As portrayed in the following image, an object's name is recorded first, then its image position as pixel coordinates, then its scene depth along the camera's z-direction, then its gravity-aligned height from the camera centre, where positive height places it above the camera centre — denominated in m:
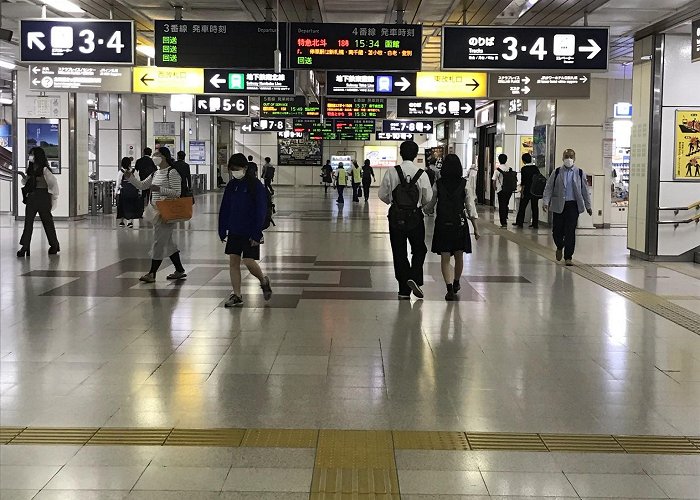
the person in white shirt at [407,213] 8.72 -0.39
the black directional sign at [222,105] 20.16 +1.69
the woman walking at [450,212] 8.94 -0.39
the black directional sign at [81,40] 11.70 +1.88
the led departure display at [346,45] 11.68 +1.86
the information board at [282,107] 22.03 +1.83
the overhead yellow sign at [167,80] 15.32 +1.75
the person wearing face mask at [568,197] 11.55 -0.27
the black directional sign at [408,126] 32.09 +1.99
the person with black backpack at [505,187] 19.78 -0.24
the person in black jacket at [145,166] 18.25 +0.15
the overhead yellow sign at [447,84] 15.33 +1.73
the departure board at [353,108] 23.39 +1.92
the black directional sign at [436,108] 20.19 +1.68
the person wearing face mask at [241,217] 8.24 -0.44
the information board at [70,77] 14.09 +1.63
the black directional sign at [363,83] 14.95 +1.69
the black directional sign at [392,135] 34.44 +1.76
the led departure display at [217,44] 11.64 +1.85
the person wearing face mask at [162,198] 9.79 -0.30
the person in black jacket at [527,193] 18.73 -0.36
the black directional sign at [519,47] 11.40 +1.82
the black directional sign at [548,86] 13.62 +1.54
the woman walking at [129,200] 17.34 -0.58
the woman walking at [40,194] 12.30 -0.34
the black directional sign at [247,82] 15.17 +1.72
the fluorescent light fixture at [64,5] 12.62 +2.62
